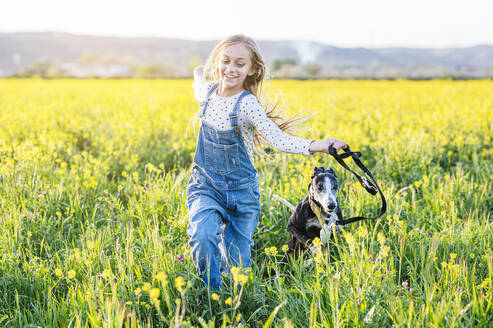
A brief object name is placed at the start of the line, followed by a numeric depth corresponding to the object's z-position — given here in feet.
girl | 8.73
